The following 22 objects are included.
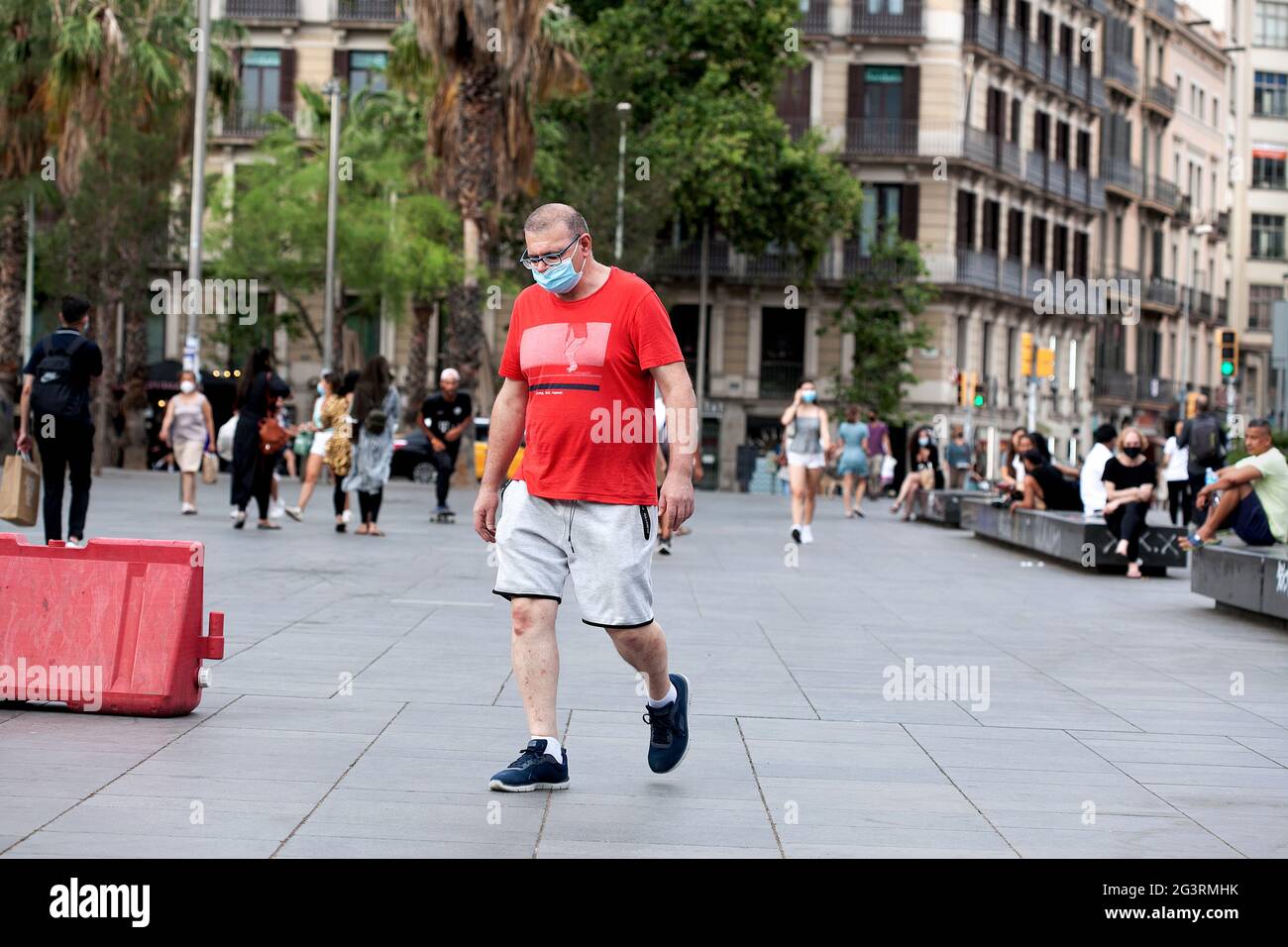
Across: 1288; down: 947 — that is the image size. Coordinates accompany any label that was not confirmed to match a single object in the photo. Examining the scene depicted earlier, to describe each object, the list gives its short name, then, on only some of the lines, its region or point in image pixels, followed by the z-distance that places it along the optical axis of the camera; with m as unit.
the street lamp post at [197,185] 32.31
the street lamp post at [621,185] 43.75
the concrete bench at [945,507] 29.12
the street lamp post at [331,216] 41.41
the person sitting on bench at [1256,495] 14.69
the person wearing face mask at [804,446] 22.47
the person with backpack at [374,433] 19.89
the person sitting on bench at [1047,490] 21.80
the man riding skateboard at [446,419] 22.36
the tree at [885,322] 55.12
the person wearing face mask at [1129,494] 18.22
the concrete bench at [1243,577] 13.35
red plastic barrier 7.77
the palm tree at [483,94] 34.91
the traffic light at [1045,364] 36.78
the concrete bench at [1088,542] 18.64
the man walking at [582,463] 6.66
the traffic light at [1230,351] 32.53
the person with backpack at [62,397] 13.96
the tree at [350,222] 41.38
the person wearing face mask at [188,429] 22.34
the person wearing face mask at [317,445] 20.67
